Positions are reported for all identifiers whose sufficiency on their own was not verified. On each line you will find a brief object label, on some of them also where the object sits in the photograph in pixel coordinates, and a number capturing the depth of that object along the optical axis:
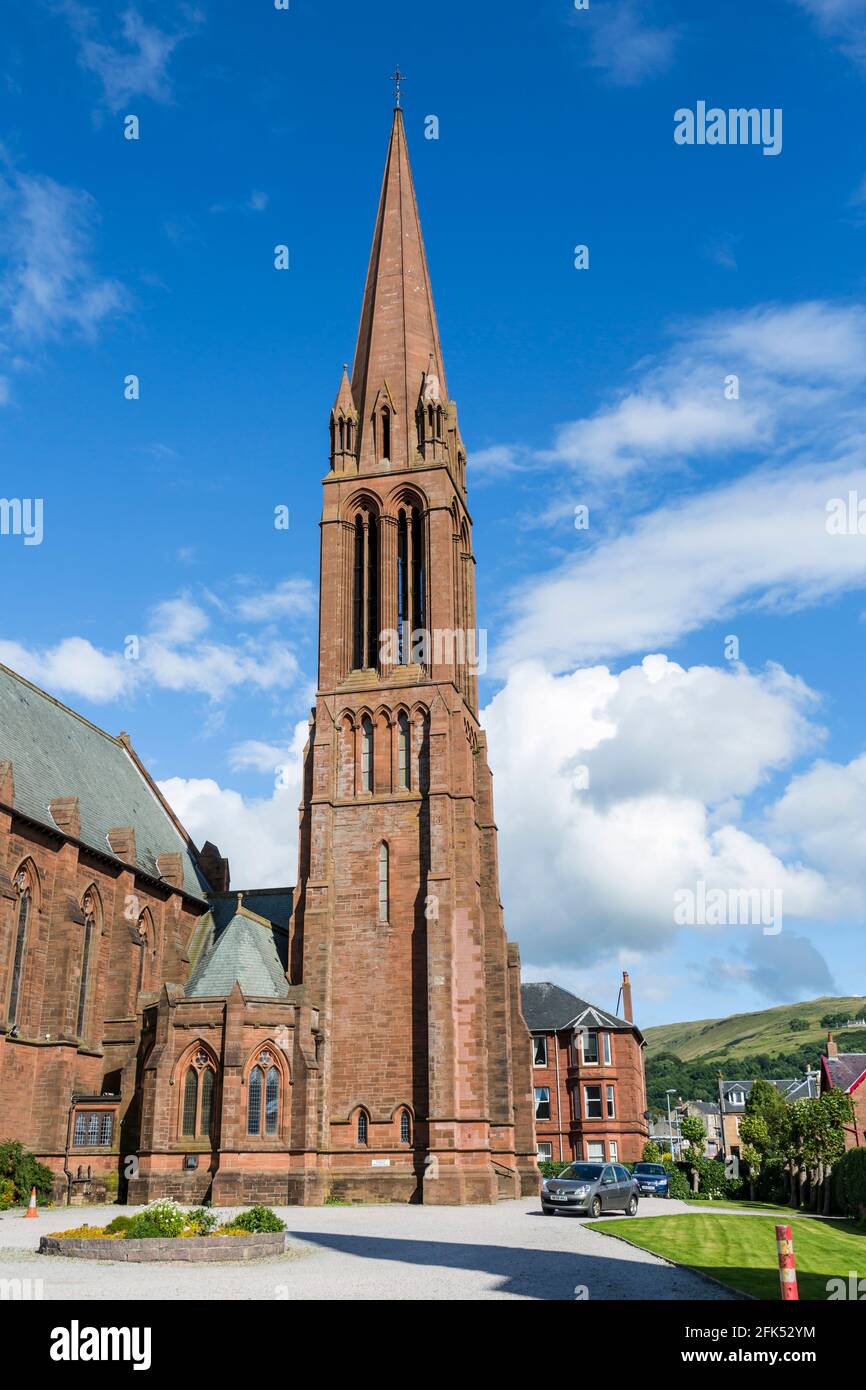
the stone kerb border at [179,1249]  19.19
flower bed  19.30
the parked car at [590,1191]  30.97
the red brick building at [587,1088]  68.81
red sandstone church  38.50
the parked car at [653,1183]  45.28
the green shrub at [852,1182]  36.38
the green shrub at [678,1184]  50.44
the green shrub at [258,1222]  20.55
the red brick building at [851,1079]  67.72
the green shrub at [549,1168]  53.47
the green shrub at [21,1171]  35.54
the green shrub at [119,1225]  20.77
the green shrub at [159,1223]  20.08
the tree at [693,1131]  66.06
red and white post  10.58
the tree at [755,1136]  67.10
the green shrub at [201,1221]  20.47
